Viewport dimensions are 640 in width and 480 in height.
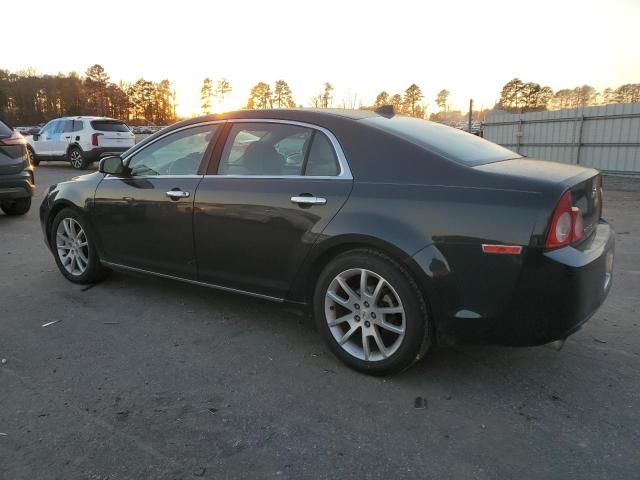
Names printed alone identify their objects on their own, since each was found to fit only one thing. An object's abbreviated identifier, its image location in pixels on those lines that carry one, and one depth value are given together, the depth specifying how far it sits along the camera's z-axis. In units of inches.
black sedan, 104.1
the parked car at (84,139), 668.7
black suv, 310.8
